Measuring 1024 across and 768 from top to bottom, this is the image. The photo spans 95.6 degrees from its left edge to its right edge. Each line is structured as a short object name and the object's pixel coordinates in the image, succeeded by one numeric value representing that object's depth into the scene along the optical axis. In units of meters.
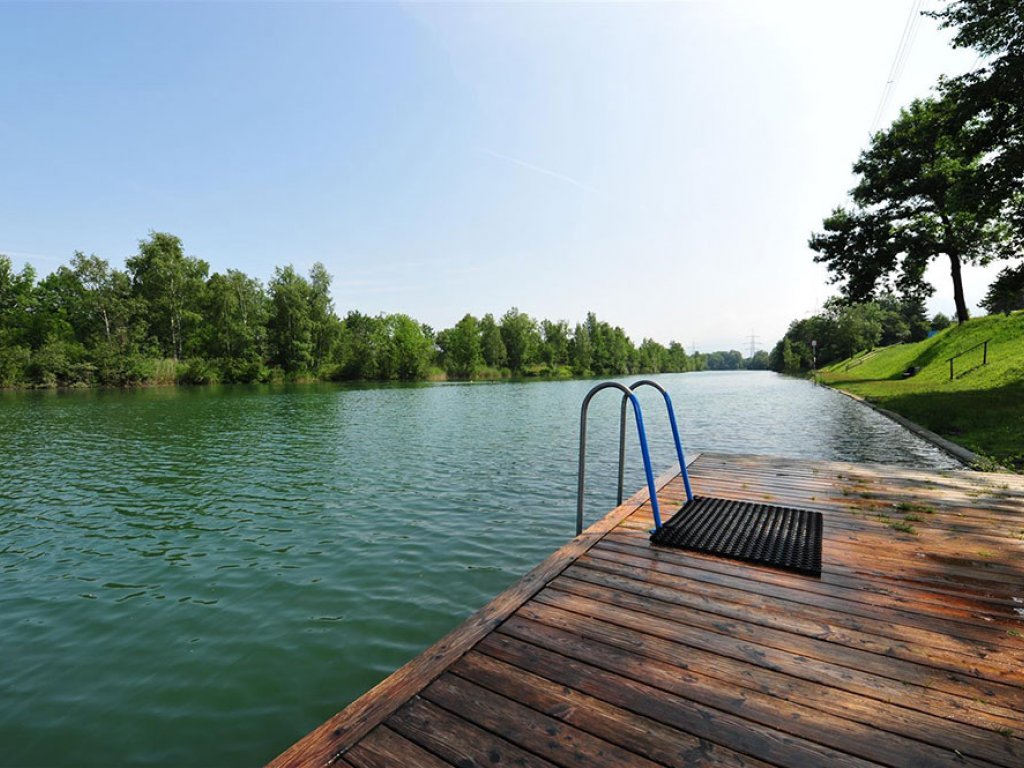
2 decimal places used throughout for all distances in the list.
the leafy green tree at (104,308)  48.53
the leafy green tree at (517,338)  84.62
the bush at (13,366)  39.06
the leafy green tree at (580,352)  96.06
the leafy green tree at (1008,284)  14.07
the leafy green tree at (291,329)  58.47
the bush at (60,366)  40.62
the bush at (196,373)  48.50
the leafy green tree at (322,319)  60.73
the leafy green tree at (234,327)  55.72
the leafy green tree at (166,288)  53.62
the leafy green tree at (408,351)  68.56
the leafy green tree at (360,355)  65.12
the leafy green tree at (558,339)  95.19
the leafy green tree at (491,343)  80.67
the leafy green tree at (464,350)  75.56
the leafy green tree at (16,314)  40.34
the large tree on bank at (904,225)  21.91
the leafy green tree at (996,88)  12.12
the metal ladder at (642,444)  3.98
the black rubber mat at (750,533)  3.66
